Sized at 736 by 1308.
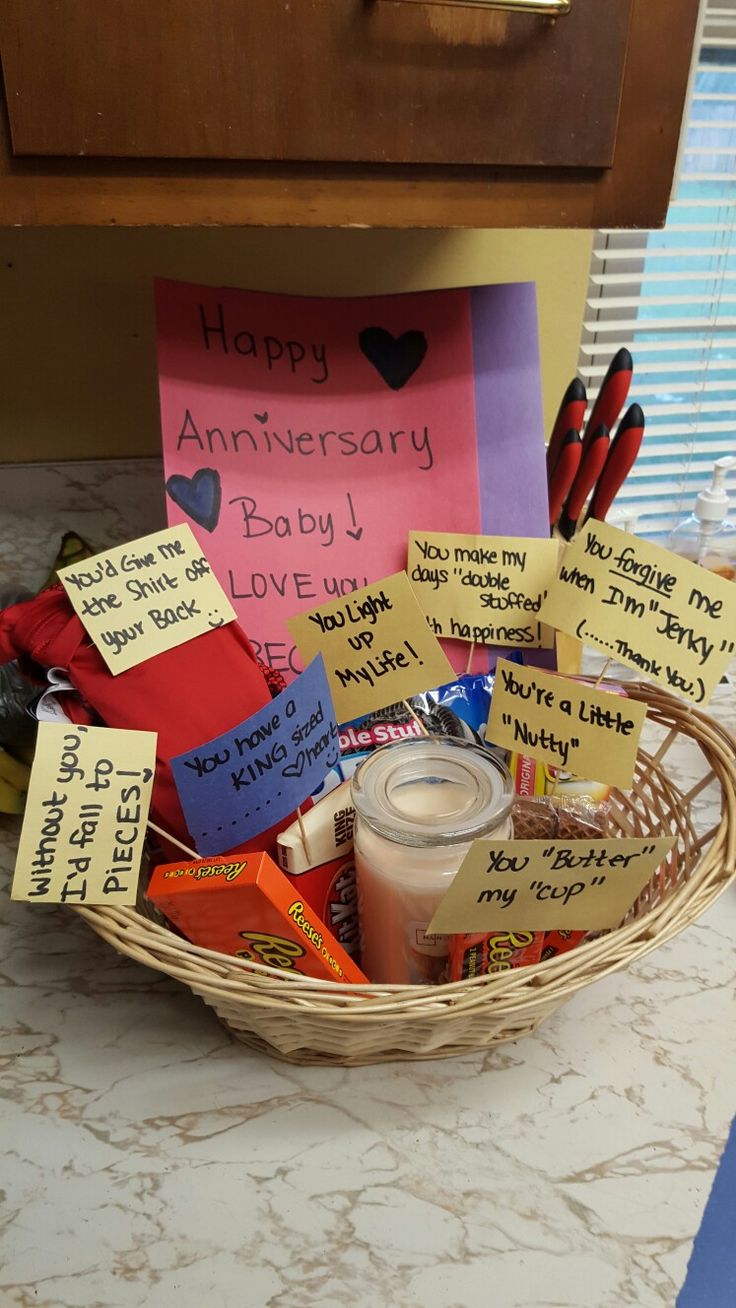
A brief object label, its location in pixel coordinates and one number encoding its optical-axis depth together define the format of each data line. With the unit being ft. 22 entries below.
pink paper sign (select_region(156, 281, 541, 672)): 2.51
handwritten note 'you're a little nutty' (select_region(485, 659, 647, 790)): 2.11
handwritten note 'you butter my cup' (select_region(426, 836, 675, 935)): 1.76
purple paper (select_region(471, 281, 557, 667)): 2.69
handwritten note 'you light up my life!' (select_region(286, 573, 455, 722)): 2.30
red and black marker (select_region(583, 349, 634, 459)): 2.67
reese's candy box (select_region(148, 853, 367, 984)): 1.77
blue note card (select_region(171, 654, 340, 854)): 1.96
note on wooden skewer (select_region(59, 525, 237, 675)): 2.08
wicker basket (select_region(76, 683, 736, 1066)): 1.72
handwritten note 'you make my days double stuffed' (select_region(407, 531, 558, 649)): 2.59
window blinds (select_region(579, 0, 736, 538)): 3.27
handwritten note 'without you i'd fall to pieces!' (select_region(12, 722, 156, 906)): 1.85
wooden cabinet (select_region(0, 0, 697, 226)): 1.62
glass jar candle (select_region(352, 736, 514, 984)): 1.90
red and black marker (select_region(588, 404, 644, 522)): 2.70
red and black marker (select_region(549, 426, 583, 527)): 2.76
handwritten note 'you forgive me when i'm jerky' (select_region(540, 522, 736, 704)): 2.22
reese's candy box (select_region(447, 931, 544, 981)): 1.92
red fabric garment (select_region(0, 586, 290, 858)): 2.09
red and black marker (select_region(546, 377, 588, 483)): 2.71
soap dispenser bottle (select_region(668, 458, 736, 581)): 3.25
